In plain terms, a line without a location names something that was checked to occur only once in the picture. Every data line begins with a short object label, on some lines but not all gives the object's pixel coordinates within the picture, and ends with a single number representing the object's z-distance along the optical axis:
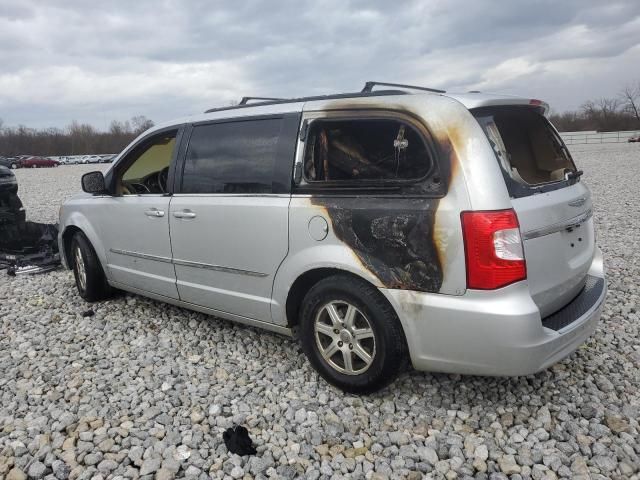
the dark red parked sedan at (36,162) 52.47
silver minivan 2.63
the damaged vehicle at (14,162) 50.53
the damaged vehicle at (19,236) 7.22
